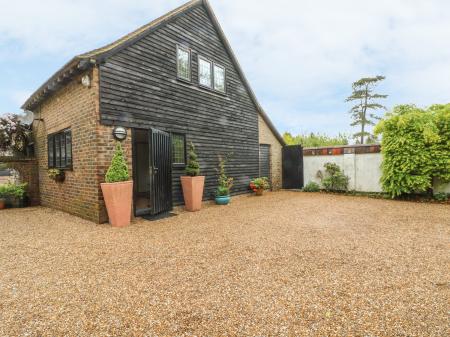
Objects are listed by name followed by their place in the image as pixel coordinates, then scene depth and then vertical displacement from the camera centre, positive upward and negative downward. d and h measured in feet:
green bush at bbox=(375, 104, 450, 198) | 25.49 +1.51
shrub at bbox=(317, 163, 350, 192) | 34.93 -2.56
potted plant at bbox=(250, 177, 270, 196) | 32.76 -3.15
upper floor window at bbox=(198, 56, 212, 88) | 26.76 +10.71
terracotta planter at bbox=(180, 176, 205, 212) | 22.53 -2.73
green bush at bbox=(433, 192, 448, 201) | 26.48 -4.05
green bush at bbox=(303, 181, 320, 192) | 37.58 -4.01
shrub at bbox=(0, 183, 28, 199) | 26.50 -2.85
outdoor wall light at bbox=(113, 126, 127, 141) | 18.37 +2.51
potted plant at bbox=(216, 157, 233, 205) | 26.32 -2.69
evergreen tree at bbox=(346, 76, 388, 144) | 76.59 +19.15
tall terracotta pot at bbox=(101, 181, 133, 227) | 16.58 -2.66
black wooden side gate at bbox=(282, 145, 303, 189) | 39.78 -0.63
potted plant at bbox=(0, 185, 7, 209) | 26.25 -3.52
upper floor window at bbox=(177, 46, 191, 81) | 24.31 +10.68
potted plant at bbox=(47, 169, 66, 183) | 22.34 -0.94
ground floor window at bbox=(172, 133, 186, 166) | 23.70 +1.52
